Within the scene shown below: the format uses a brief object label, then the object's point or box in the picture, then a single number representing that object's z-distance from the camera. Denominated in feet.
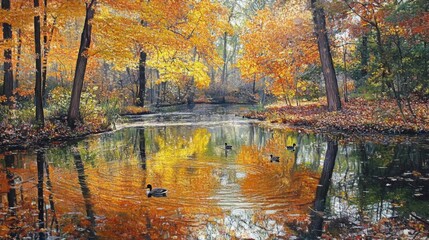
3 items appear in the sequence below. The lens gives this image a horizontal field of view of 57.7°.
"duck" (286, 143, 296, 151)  42.24
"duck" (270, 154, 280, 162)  35.75
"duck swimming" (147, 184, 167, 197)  24.48
